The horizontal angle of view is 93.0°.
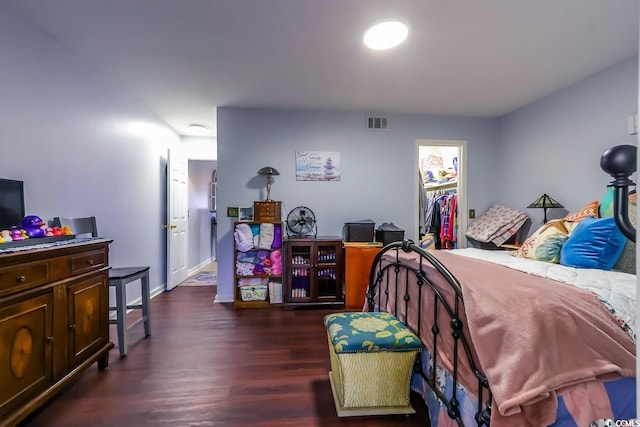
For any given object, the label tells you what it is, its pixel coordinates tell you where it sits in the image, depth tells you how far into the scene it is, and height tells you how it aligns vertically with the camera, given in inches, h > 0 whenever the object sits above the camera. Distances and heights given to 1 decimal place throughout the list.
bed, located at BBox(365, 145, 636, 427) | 38.9 -19.9
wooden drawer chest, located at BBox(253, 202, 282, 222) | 142.3 -0.7
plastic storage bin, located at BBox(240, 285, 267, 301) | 142.0 -38.9
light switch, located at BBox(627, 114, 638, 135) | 97.7 +27.1
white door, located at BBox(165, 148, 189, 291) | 165.9 -3.8
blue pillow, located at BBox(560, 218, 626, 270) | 75.0 -9.6
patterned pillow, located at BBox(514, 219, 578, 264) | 88.0 -10.2
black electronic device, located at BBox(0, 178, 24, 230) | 68.0 +1.9
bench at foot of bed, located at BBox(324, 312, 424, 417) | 61.1 -32.2
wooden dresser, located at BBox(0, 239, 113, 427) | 54.1 -23.1
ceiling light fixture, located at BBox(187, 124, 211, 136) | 179.2 +49.0
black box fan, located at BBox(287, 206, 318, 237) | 150.8 -6.3
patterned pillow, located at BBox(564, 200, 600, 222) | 94.3 -1.6
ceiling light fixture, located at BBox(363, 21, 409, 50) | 83.0 +49.7
